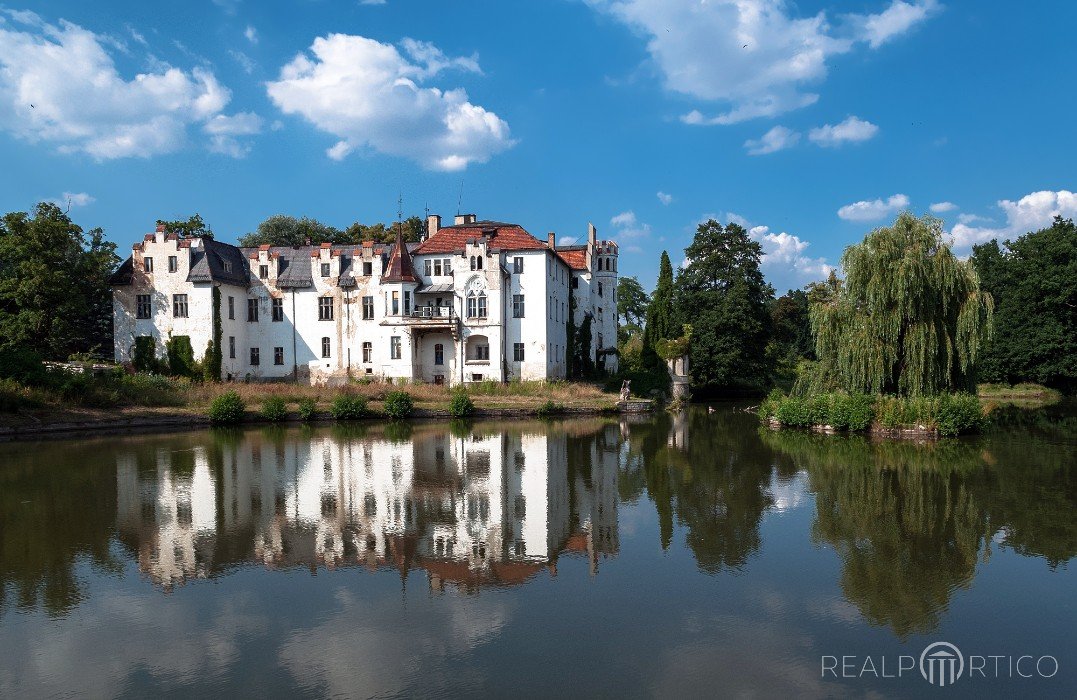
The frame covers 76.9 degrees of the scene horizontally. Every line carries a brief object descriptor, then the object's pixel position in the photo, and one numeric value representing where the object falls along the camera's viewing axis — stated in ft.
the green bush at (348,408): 114.42
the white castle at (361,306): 143.02
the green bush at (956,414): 83.87
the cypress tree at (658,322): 164.04
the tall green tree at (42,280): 130.11
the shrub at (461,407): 117.29
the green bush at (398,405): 116.37
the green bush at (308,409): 113.09
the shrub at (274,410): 110.83
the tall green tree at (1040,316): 158.10
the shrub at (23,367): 99.91
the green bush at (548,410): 119.96
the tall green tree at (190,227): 174.16
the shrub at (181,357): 141.28
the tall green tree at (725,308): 163.73
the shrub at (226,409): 106.52
